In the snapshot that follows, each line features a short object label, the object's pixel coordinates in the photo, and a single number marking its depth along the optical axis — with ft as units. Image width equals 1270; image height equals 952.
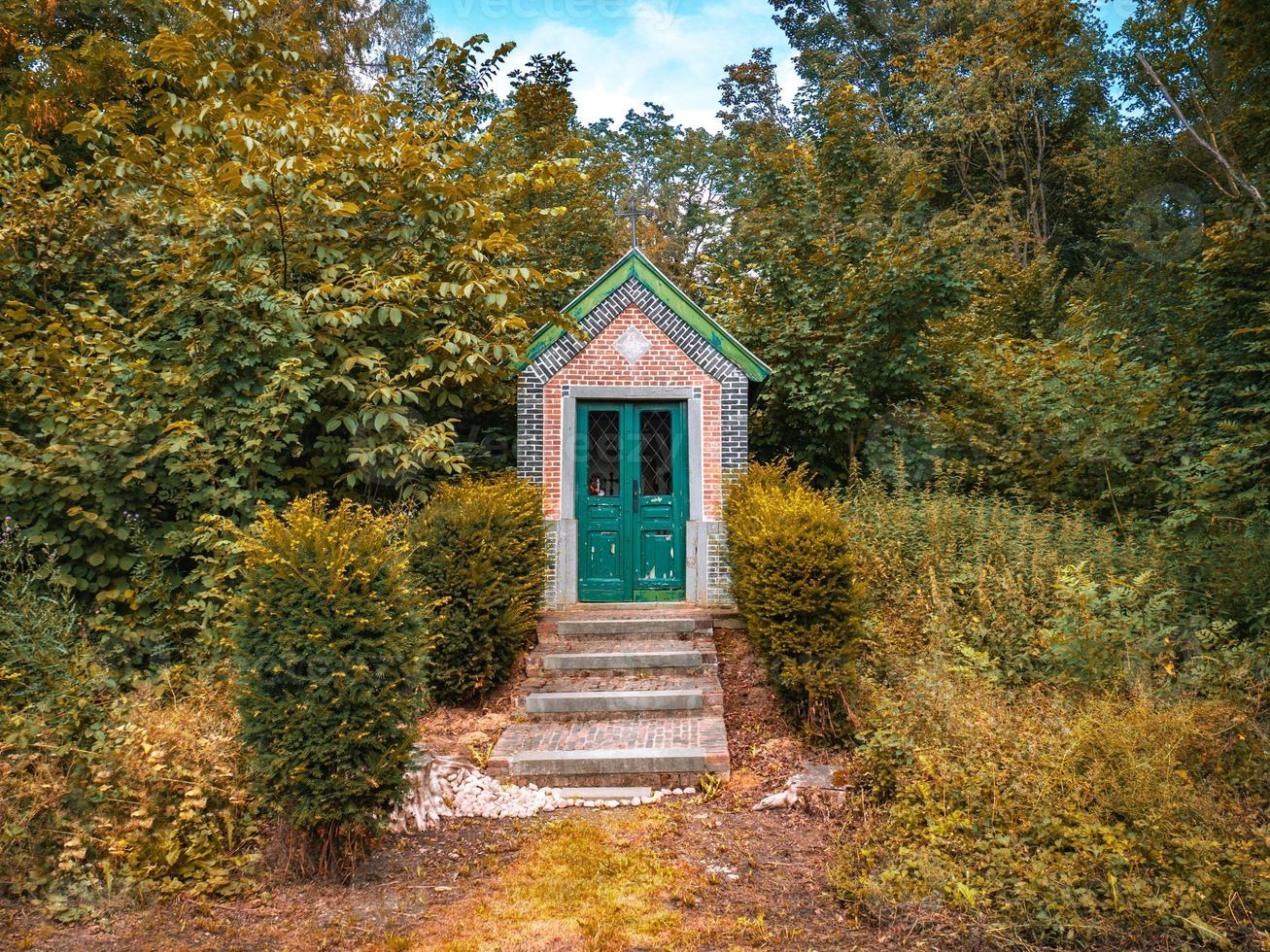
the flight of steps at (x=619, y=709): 20.43
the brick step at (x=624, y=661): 25.94
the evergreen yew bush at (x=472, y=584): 23.95
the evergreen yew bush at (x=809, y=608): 20.90
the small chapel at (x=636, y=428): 32.09
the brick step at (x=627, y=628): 27.96
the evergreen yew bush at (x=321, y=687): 14.84
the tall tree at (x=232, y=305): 21.81
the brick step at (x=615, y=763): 20.33
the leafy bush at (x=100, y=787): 14.23
